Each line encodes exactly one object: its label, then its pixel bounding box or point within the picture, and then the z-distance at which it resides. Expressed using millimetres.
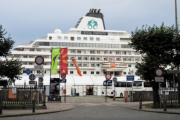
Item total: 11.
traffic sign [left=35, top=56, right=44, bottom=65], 16406
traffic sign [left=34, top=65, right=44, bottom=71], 16500
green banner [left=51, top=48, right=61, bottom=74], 30875
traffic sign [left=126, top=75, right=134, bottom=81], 26375
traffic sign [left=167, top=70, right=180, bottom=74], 17266
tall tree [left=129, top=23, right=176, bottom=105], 18500
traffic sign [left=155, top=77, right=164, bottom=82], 17000
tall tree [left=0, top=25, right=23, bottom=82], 17906
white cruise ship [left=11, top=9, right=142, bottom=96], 55969
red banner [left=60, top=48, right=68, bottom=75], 31255
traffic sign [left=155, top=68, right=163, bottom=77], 17016
